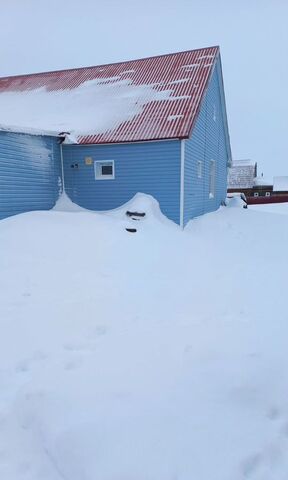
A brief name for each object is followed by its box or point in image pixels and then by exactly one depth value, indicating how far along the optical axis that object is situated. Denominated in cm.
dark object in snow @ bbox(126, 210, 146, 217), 925
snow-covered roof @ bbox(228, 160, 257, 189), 4159
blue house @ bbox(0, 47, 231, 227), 952
